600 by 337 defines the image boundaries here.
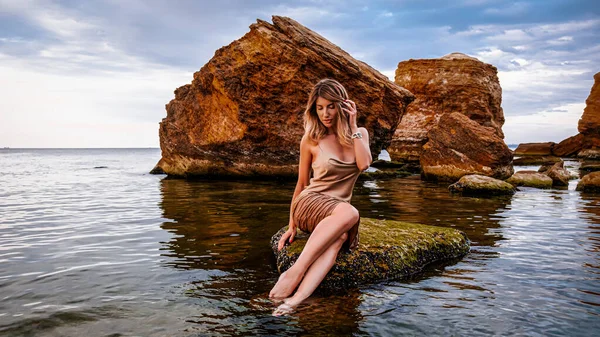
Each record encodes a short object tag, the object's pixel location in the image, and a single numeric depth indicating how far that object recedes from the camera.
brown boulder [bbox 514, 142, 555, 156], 60.98
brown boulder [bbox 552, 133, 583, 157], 58.28
